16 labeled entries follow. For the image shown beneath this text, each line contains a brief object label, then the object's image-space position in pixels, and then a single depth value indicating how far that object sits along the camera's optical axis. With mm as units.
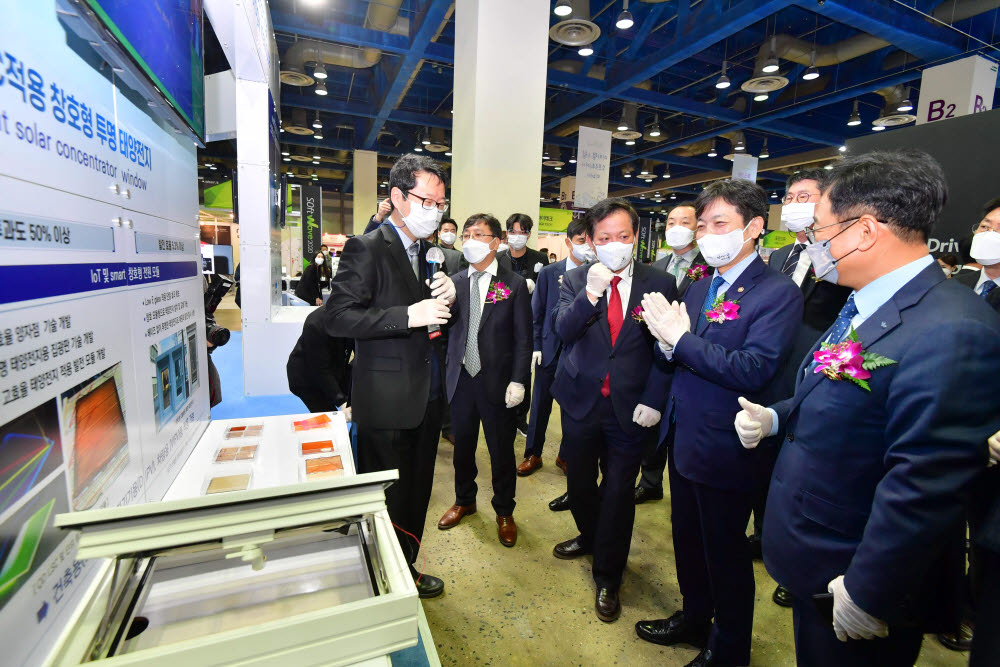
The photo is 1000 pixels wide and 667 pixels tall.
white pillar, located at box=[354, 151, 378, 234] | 13938
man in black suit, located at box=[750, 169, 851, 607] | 2145
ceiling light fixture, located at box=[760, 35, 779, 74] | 6987
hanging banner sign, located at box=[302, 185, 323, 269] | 8078
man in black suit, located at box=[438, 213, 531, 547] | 2627
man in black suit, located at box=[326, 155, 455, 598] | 1752
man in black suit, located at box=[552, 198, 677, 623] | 2066
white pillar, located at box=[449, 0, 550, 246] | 4840
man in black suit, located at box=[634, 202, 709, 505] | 2598
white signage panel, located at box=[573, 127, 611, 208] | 7477
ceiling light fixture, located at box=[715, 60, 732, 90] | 8180
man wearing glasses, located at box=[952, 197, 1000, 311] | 2141
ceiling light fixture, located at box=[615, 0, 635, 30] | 6340
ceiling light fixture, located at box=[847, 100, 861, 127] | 9527
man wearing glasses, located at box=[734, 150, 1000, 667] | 931
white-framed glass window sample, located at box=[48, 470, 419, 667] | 655
